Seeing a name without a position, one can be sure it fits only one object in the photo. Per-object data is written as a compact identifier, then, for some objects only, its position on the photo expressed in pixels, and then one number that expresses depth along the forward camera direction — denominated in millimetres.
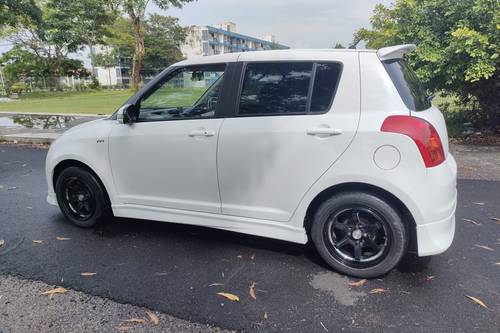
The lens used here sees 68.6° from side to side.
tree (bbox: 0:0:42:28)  13248
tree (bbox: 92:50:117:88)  56616
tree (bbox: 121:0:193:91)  25281
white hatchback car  2758
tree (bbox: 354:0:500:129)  6828
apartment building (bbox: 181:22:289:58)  87562
